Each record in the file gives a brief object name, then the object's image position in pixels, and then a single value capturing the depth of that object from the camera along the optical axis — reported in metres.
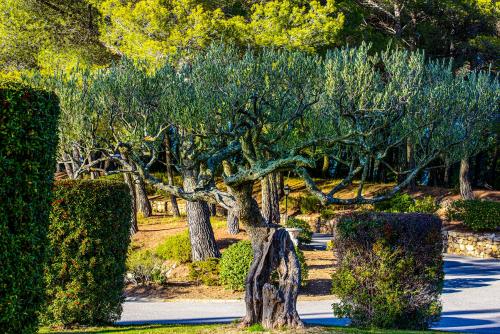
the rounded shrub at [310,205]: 33.31
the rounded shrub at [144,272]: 18.06
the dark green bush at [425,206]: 26.91
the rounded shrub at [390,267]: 10.30
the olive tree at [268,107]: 12.50
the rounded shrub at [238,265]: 16.36
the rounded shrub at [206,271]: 17.61
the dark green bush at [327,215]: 31.75
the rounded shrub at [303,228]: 22.73
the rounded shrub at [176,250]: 20.06
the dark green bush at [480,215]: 25.61
